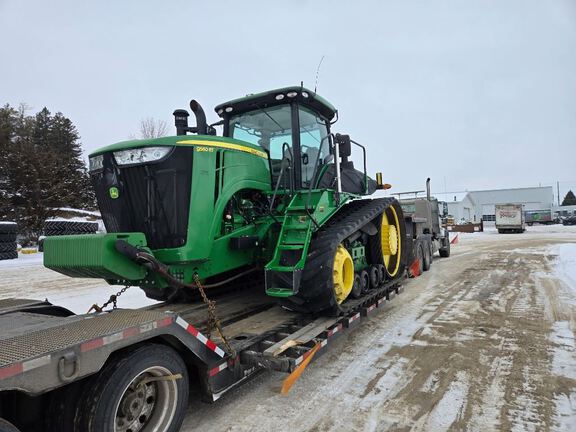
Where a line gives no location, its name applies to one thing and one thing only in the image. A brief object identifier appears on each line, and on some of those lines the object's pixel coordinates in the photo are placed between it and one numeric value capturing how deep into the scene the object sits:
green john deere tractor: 3.50
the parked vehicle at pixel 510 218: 30.38
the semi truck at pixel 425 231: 9.89
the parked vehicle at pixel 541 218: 47.69
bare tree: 30.21
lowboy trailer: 1.90
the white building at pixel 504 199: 63.62
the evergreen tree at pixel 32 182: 24.14
